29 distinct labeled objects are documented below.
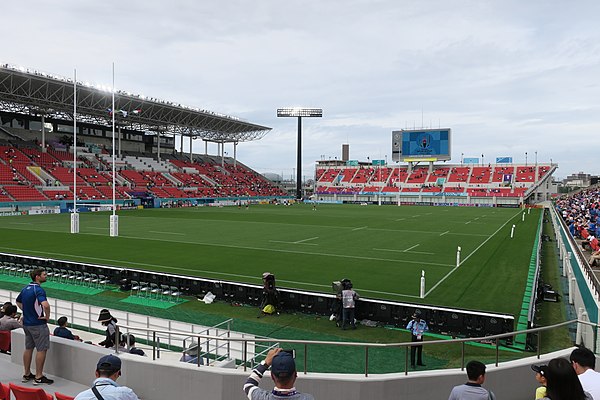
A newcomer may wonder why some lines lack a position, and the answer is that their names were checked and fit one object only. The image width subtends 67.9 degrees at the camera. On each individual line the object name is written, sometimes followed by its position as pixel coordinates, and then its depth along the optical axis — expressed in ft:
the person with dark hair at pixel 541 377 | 12.83
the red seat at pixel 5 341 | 27.25
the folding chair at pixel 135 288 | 52.78
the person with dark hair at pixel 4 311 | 27.87
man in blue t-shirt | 22.41
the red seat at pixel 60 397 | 17.45
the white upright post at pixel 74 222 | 100.01
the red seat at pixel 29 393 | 17.76
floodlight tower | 351.30
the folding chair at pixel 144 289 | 50.58
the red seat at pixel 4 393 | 18.75
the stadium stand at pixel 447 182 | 303.68
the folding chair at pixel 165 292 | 50.85
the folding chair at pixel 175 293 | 50.28
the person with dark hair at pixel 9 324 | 26.40
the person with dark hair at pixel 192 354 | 22.76
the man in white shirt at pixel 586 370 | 12.94
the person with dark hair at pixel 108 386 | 12.06
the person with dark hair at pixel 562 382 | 11.62
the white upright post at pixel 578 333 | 26.06
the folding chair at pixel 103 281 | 55.65
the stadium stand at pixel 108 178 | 187.73
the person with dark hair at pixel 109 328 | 25.10
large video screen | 310.65
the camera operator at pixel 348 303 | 40.78
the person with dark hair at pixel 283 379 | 11.33
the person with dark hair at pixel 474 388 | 13.58
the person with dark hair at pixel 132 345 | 25.64
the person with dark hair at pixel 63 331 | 26.91
